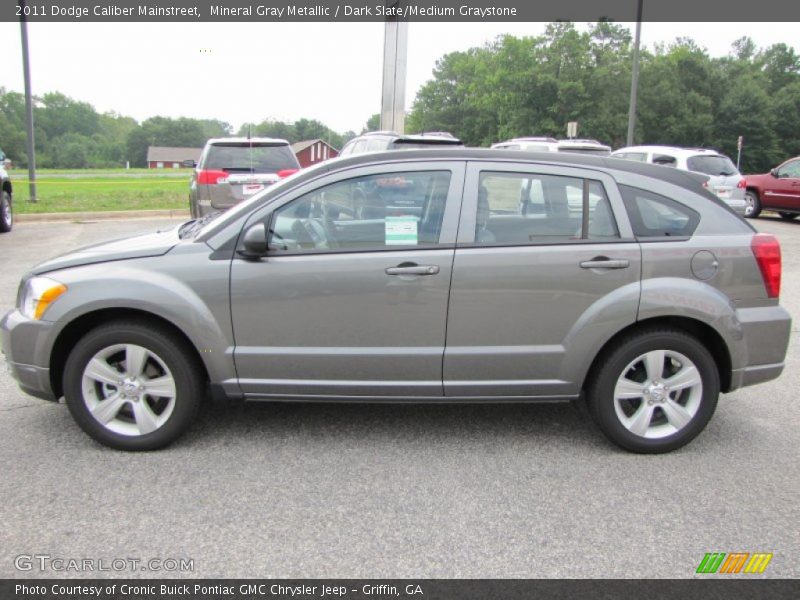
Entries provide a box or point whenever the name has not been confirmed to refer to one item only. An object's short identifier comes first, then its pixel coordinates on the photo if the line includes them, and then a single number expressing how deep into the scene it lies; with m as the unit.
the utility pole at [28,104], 14.85
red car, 16.42
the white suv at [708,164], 15.12
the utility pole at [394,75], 19.81
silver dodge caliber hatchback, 3.58
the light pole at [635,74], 21.13
